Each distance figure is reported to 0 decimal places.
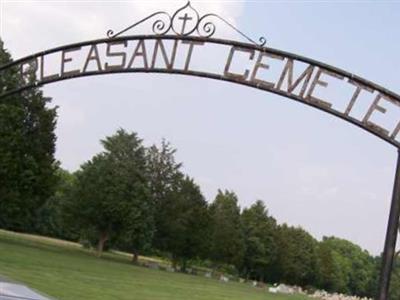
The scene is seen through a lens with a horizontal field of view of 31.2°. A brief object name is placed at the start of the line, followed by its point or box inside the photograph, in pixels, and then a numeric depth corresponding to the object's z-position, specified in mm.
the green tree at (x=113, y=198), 56094
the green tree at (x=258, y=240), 84812
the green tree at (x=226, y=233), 73125
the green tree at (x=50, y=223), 90038
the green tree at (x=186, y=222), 65938
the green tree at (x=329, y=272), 113294
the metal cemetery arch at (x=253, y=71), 7617
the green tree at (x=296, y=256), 94125
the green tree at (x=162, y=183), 66250
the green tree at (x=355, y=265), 140125
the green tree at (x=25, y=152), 42906
